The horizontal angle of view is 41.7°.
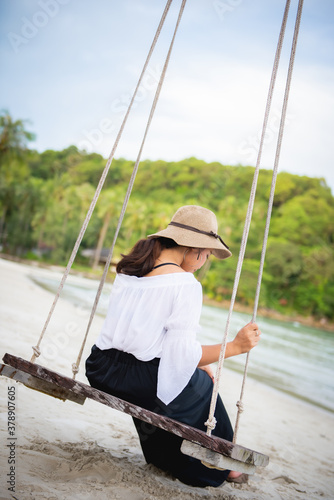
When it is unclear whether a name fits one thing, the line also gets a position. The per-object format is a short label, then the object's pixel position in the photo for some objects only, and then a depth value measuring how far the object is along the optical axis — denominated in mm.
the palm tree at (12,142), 29891
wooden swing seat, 1685
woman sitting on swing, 1851
